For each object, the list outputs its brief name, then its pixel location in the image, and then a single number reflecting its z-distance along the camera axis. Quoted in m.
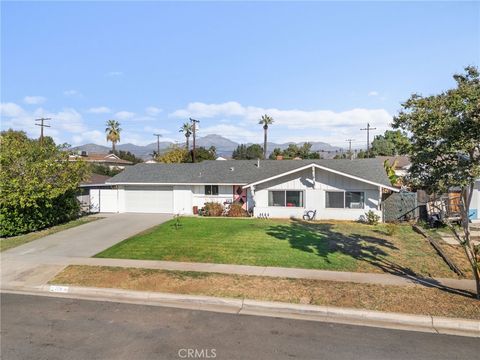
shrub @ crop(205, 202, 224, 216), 26.47
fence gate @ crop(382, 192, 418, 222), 22.88
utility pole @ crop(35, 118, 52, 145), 52.09
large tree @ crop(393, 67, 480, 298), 8.79
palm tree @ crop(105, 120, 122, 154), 79.50
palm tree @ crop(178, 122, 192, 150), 69.06
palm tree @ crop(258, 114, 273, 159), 75.05
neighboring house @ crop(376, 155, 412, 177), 54.23
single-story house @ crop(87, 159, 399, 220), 23.58
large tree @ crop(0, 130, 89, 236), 19.84
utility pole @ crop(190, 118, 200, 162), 43.34
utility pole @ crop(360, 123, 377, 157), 70.71
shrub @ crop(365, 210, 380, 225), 21.91
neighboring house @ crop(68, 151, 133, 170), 69.40
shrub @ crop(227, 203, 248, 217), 25.98
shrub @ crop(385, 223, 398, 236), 18.02
